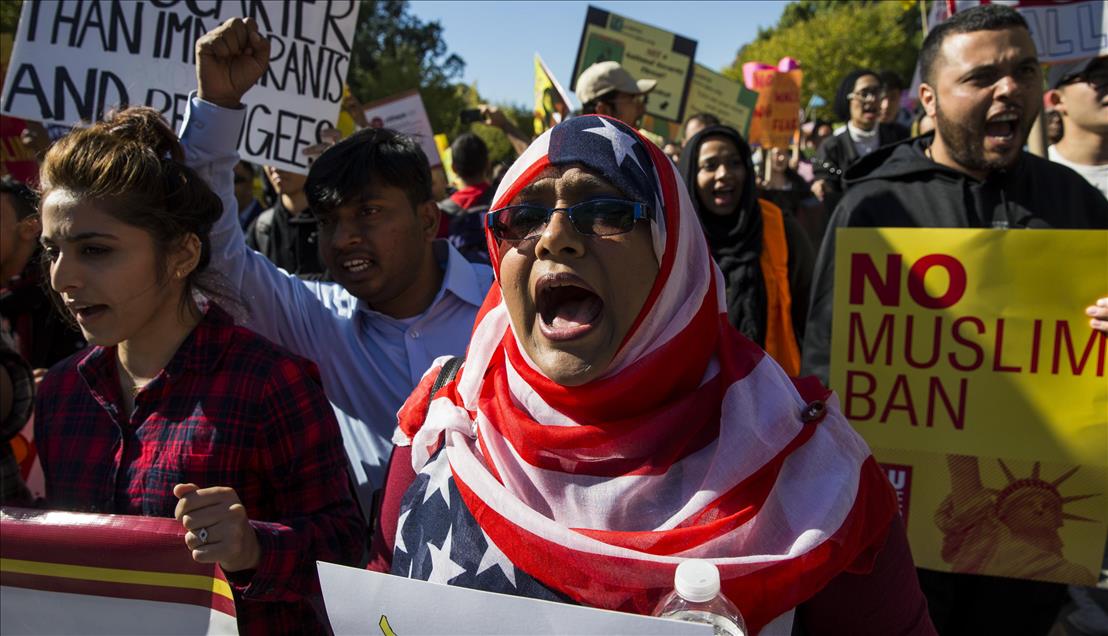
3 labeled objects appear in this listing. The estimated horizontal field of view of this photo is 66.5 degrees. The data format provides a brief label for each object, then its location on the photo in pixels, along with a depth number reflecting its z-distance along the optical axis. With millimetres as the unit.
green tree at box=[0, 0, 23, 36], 9641
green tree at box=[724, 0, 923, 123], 38375
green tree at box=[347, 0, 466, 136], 35188
